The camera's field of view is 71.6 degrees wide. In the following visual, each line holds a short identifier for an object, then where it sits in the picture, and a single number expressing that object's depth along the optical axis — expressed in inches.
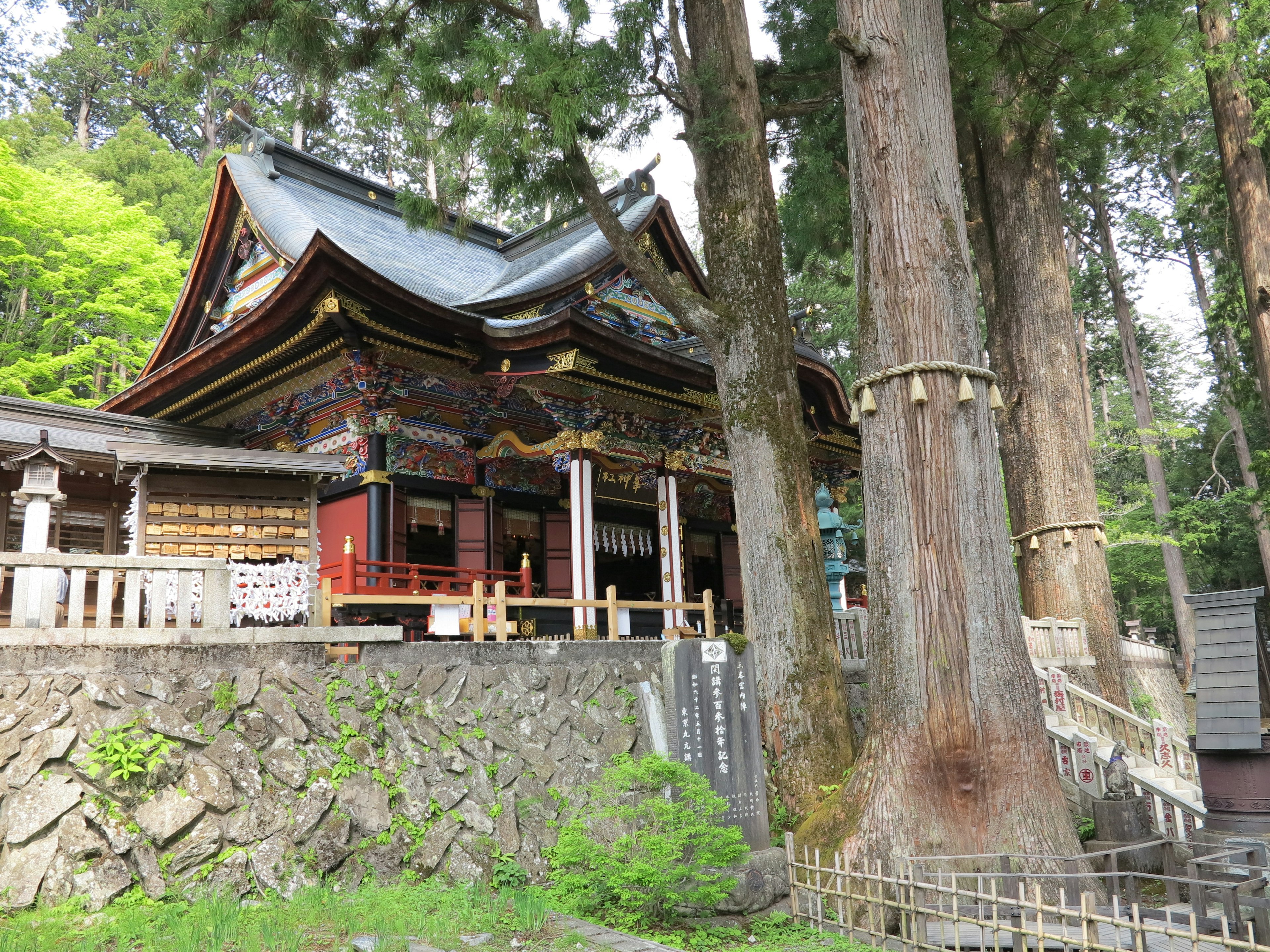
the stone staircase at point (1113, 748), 339.0
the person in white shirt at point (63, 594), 393.1
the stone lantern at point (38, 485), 324.2
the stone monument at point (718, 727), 247.8
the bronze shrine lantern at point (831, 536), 577.3
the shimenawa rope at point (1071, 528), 419.2
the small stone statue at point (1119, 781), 328.5
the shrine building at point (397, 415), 375.2
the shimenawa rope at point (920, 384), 253.9
